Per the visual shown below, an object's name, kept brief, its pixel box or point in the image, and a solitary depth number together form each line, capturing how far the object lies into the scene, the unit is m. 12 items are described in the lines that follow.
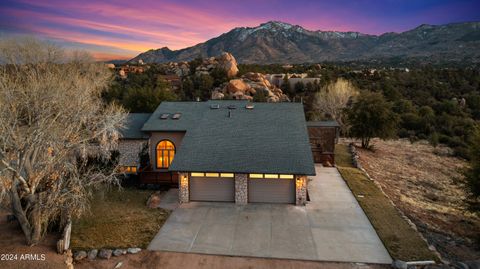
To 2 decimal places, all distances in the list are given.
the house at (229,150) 15.99
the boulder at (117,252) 11.80
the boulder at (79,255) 11.51
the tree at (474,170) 13.97
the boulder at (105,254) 11.66
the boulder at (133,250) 11.97
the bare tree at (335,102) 39.31
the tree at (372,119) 30.72
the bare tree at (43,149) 11.68
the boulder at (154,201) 16.16
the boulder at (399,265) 10.75
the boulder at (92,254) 11.62
